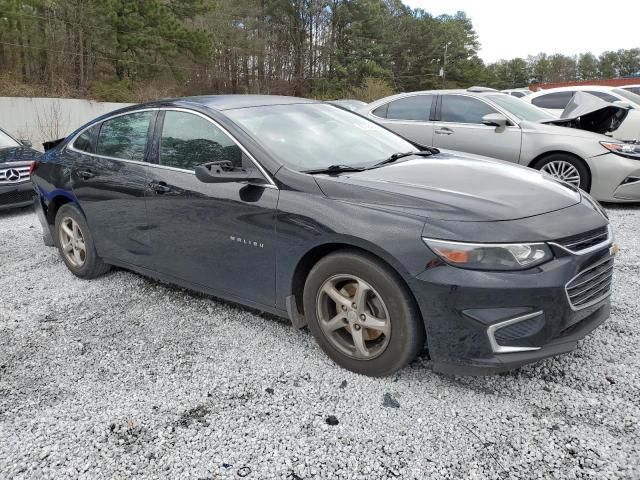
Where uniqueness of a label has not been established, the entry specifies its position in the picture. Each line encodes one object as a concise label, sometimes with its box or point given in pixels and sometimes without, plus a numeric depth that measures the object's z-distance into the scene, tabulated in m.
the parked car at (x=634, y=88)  13.90
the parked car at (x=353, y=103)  10.88
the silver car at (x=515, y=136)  6.27
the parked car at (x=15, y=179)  6.97
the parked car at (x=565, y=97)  9.75
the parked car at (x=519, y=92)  15.80
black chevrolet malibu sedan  2.32
